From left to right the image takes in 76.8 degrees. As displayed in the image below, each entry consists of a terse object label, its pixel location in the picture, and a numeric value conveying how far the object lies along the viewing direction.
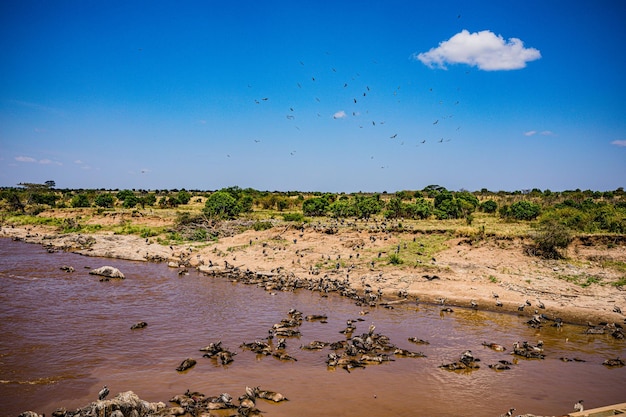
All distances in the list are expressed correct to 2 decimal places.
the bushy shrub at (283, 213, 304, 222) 36.28
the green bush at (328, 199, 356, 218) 42.72
